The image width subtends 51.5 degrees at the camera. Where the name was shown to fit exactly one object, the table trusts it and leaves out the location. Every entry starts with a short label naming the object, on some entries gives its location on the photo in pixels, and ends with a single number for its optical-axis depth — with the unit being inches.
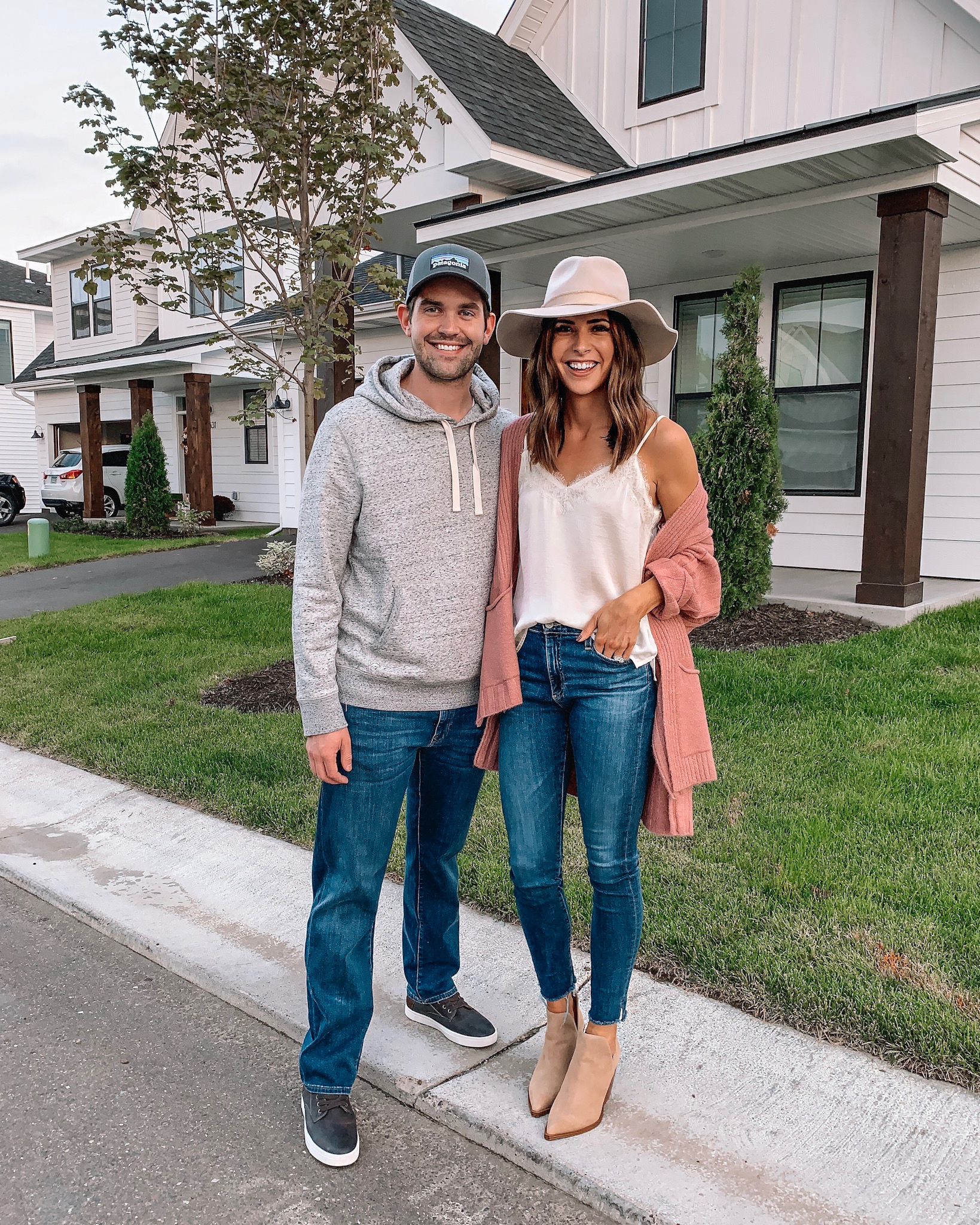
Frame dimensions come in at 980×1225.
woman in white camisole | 93.7
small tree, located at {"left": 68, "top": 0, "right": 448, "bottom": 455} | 274.2
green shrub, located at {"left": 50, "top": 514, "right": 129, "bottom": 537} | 741.9
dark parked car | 912.3
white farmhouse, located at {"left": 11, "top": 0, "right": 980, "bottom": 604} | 293.0
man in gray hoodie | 94.9
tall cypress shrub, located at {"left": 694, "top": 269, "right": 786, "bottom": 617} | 292.7
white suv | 874.1
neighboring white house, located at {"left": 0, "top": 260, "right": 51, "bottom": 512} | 1213.1
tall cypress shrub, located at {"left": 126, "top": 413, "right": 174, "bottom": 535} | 700.0
